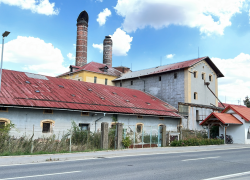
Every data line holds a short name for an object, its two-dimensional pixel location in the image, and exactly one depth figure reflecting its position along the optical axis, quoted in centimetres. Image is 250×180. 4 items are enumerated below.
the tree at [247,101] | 7380
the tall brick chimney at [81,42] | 5788
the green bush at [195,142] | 2342
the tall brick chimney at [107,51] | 6481
